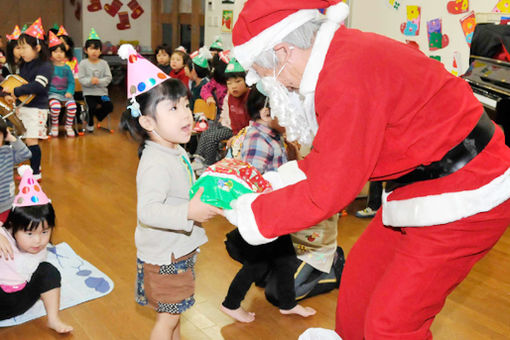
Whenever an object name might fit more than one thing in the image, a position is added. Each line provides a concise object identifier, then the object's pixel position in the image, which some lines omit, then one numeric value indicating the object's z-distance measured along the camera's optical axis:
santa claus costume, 1.17
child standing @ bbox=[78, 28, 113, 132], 5.86
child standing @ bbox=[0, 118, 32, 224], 2.49
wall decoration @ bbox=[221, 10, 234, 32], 6.50
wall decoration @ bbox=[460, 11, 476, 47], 3.83
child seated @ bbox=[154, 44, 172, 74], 6.64
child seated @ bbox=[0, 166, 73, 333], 2.12
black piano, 3.16
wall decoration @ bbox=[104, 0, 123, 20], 9.36
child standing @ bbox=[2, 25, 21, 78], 5.69
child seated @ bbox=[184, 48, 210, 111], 5.22
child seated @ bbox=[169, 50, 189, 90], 5.77
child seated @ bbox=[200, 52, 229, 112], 4.71
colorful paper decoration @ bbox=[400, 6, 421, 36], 4.24
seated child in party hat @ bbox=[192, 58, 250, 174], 3.92
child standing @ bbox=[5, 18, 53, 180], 4.34
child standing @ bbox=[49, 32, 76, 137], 5.53
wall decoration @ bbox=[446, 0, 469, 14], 3.88
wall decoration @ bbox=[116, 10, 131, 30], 9.45
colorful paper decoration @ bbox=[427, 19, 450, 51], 4.09
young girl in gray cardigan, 1.72
